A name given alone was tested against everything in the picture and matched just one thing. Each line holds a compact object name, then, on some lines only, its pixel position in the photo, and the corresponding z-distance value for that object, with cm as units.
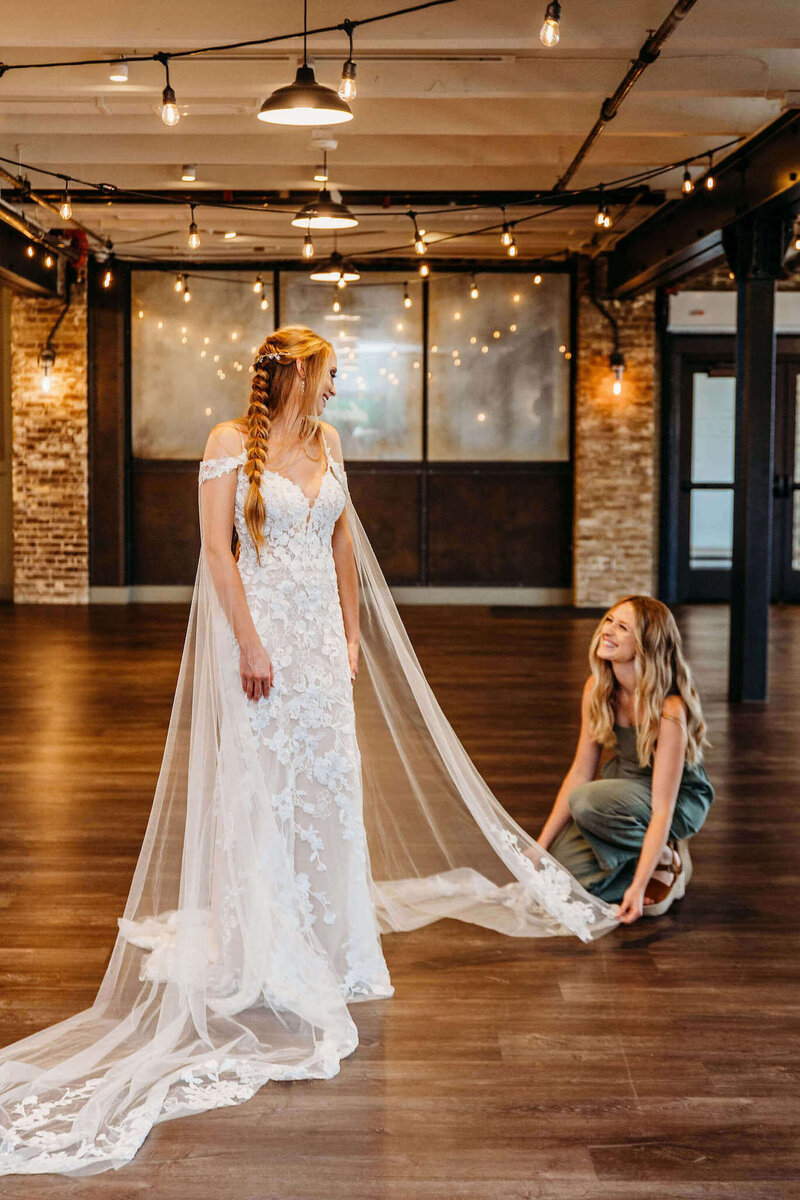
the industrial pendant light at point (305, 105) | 466
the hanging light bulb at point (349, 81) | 510
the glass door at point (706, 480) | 1263
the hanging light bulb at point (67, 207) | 775
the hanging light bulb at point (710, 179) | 709
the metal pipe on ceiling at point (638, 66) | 507
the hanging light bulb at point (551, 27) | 456
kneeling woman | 366
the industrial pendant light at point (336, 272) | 926
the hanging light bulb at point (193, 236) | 858
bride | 292
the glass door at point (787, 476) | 1270
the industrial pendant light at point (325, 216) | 725
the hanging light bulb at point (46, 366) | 1199
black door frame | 1241
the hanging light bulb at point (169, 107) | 541
